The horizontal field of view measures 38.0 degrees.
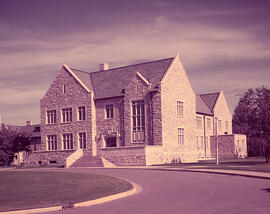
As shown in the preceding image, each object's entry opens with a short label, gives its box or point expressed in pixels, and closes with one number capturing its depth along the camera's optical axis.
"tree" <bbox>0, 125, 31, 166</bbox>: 52.97
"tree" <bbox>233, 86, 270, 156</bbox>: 39.84
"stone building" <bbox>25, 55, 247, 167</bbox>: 45.03
